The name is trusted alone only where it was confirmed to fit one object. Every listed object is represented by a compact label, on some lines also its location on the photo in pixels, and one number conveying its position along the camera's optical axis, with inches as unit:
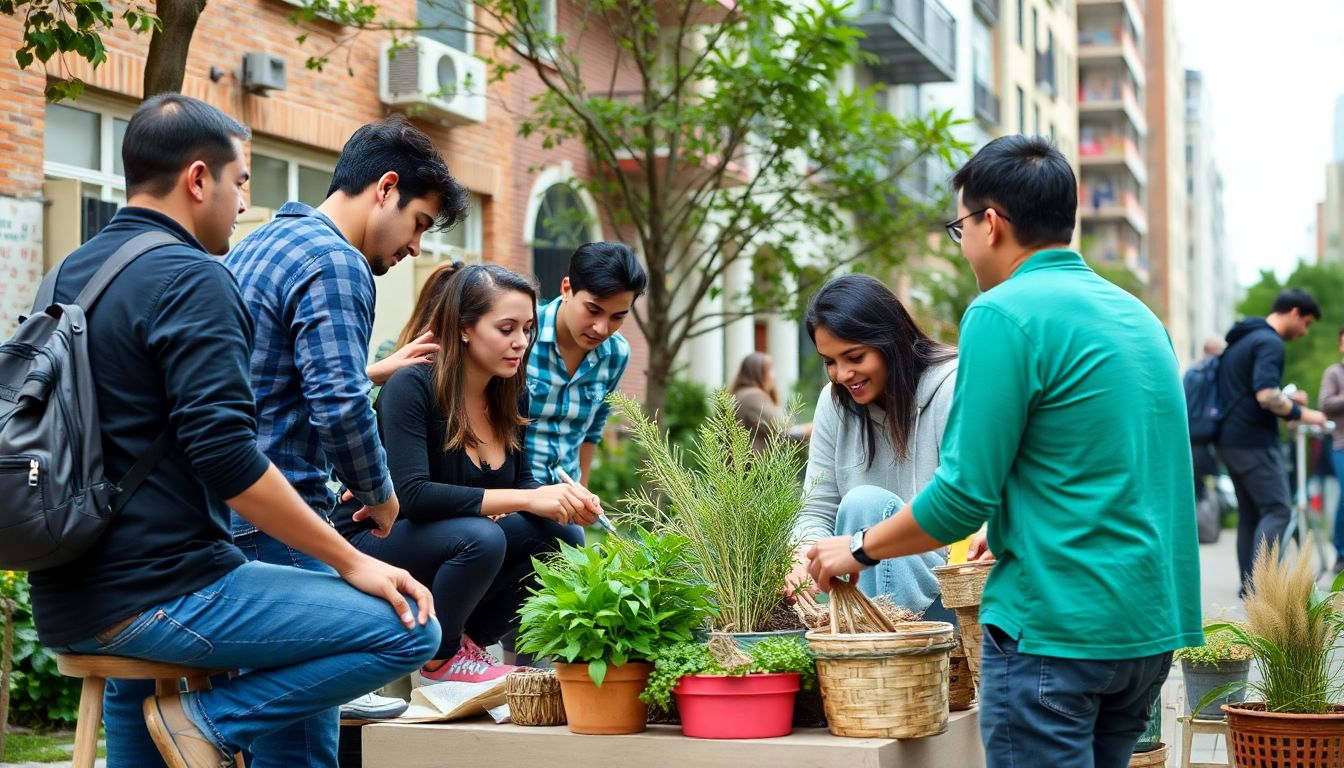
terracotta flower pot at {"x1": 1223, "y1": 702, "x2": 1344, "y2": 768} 168.1
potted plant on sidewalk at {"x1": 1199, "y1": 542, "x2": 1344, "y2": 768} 169.2
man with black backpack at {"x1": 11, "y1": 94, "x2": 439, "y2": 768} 122.3
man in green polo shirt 119.5
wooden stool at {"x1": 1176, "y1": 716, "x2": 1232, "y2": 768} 184.9
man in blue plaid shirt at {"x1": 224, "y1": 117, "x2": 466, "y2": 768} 145.3
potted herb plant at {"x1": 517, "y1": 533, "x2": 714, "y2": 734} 142.9
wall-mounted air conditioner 516.1
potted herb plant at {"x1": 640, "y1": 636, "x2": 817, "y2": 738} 138.1
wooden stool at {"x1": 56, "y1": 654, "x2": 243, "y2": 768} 126.0
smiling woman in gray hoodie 175.0
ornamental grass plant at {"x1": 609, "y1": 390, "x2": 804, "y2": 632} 151.6
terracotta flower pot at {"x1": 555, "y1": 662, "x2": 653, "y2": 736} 143.3
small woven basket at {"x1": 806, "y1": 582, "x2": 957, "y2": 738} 134.0
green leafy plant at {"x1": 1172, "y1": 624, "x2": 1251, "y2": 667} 187.0
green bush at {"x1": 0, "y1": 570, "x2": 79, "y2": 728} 253.9
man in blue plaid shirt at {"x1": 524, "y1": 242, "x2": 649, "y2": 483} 226.2
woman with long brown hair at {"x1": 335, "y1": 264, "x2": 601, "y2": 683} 191.9
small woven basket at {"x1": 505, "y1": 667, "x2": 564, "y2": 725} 151.8
